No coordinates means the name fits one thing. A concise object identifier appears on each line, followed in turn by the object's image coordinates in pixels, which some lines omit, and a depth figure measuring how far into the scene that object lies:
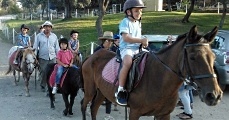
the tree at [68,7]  42.53
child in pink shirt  8.42
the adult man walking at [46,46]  10.25
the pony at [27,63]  10.30
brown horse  3.90
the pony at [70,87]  8.12
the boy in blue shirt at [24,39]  12.04
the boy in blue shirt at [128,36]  4.99
